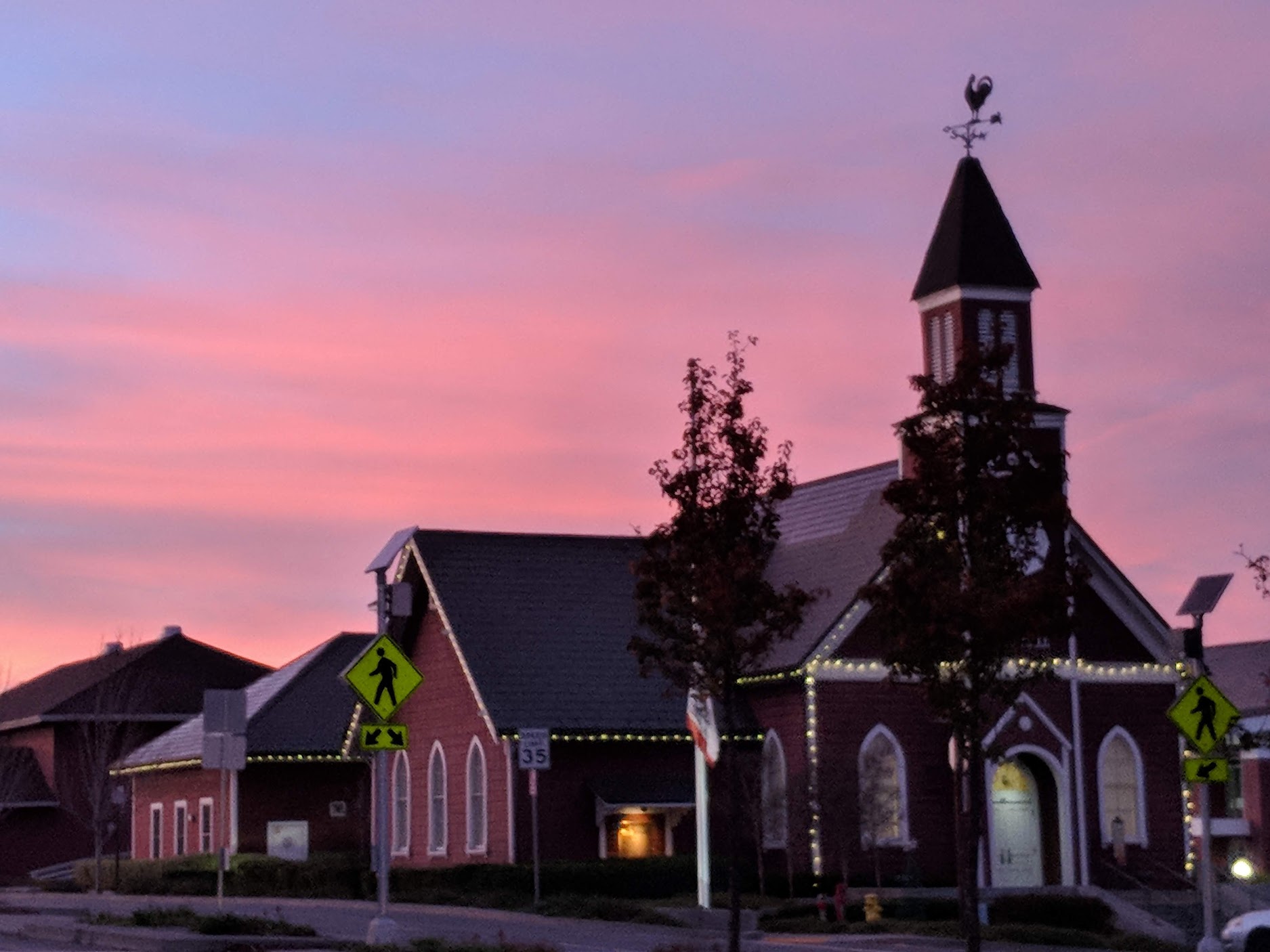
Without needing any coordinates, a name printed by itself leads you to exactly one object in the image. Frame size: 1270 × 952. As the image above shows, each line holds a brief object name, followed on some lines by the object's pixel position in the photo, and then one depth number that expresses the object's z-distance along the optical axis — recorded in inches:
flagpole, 1588.3
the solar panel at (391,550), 1711.4
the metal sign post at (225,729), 1289.4
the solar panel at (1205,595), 1665.8
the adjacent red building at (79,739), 2970.0
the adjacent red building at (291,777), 2358.5
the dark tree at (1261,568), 1149.1
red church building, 1803.6
